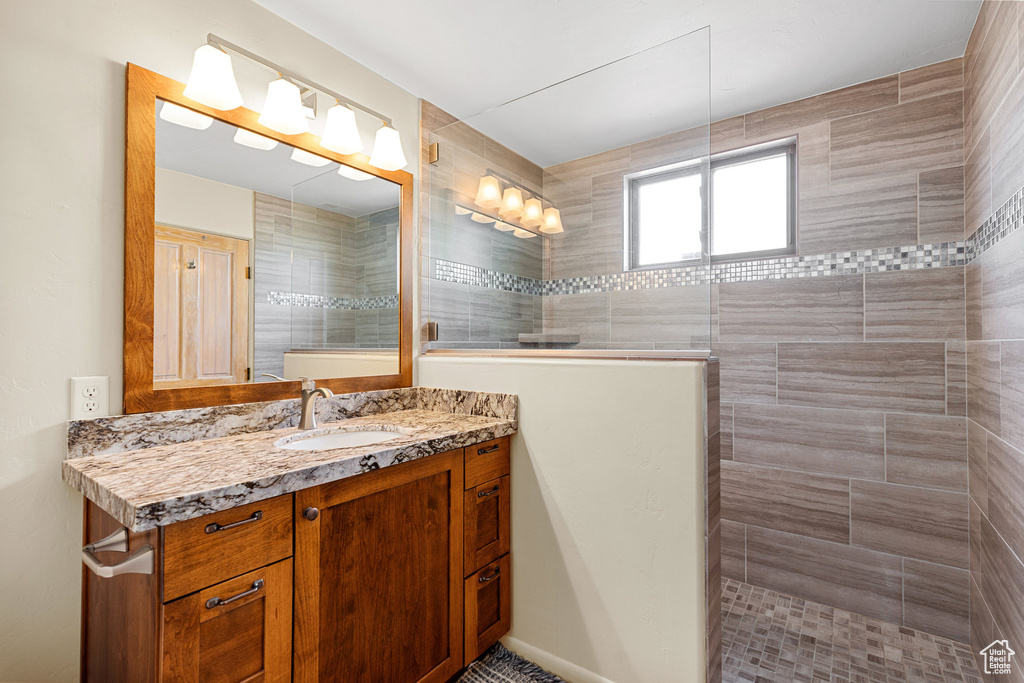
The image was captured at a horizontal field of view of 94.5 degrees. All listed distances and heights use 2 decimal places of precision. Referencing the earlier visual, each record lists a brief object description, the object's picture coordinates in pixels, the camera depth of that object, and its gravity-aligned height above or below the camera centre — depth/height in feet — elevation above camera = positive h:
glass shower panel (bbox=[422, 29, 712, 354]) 5.79 +1.81
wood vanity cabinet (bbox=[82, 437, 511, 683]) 3.30 -2.09
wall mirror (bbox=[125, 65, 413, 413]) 4.66 +1.00
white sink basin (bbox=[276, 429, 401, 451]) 5.54 -1.16
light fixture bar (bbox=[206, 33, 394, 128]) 5.18 +3.35
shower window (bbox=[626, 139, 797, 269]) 5.92 +2.01
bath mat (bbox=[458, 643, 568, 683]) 5.55 -3.93
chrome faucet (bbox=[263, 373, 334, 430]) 5.69 -0.76
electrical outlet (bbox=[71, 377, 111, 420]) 4.26 -0.48
